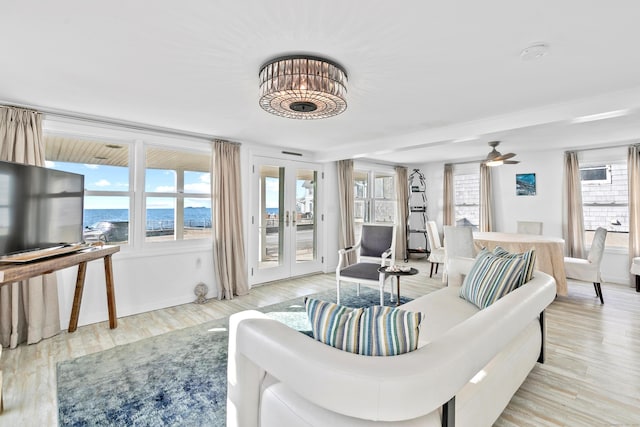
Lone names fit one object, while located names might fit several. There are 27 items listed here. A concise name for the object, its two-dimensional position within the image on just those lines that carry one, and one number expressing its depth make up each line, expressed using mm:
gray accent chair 3696
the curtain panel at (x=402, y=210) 7281
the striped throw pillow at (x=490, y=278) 2207
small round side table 3400
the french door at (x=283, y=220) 4883
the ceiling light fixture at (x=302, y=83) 2014
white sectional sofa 936
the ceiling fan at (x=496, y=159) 4397
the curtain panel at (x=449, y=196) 7020
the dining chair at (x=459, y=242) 4461
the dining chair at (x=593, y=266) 3867
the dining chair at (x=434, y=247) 5316
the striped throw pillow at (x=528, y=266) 2213
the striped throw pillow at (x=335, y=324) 1145
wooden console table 1959
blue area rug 1846
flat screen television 2277
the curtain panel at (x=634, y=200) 4758
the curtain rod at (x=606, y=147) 4875
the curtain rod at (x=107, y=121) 3027
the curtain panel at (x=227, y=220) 4270
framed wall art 5906
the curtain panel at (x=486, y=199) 6348
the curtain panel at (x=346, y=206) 5984
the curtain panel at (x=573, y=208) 5277
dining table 3998
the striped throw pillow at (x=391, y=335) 1097
